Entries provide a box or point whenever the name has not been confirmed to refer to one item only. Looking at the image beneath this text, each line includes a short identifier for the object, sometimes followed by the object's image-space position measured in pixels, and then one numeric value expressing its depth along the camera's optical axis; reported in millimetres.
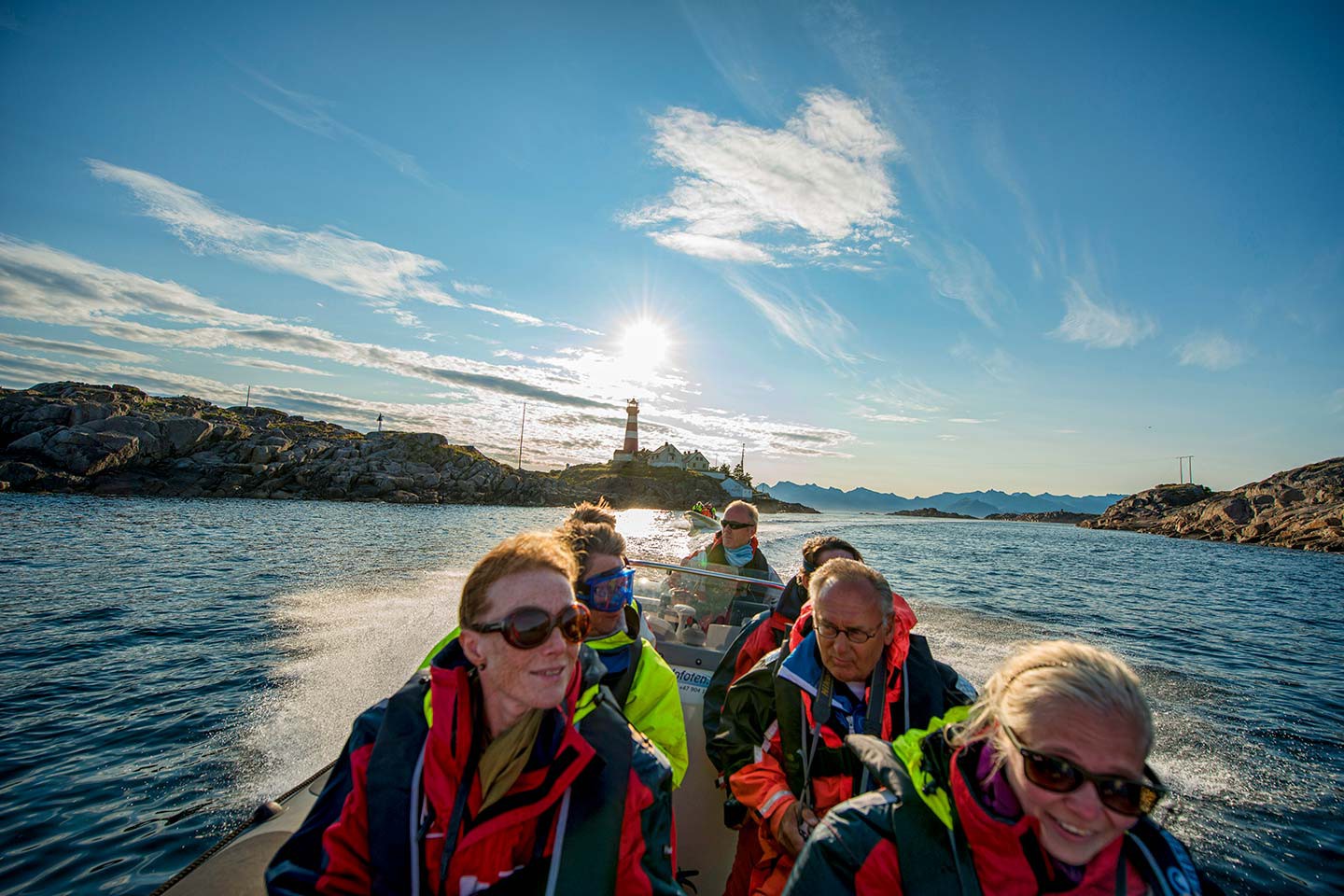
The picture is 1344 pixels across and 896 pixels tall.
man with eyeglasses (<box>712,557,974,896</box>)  2322
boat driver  4738
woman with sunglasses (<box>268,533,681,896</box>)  1518
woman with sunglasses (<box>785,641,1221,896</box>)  1253
